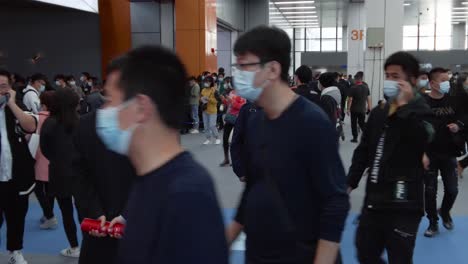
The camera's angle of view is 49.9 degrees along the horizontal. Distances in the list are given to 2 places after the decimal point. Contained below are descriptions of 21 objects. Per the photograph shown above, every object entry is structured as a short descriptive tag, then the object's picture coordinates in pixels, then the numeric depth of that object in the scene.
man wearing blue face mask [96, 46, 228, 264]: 1.17
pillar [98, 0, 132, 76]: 18.09
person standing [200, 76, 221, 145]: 11.73
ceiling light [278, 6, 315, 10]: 27.20
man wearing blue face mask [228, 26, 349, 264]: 1.82
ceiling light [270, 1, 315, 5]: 25.10
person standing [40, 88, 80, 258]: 4.40
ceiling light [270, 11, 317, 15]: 29.61
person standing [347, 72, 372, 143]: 11.91
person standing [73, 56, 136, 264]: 2.66
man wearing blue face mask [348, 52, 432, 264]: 2.95
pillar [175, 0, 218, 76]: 16.28
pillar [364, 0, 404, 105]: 14.28
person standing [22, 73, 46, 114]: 8.52
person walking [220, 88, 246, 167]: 7.91
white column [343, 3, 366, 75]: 22.96
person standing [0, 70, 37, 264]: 4.15
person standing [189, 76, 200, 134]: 13.37
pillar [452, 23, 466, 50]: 39.97
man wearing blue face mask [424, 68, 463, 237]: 5.04
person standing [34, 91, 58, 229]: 5.63
